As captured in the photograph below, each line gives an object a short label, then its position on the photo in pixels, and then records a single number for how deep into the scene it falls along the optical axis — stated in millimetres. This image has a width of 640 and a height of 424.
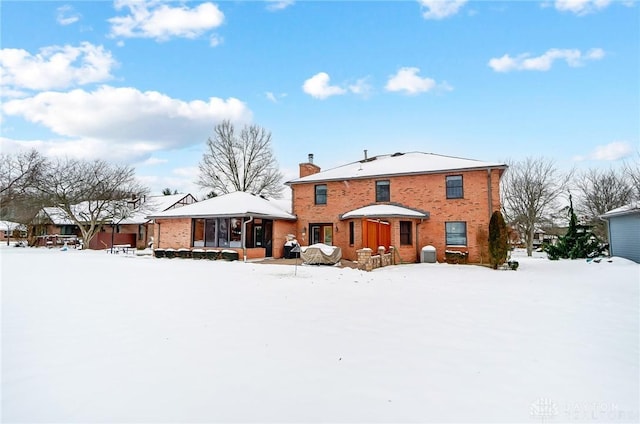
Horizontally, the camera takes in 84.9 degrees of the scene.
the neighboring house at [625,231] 17969
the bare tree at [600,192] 30656
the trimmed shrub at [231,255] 20141
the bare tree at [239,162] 36844
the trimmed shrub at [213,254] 20484
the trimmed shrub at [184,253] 21422
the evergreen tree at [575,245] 24391
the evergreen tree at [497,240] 16531
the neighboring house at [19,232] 38066
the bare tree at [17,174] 25828
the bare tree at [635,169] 21022
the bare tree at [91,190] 30109
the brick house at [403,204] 19125
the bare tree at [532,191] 33969
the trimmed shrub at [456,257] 18797
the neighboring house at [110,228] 34938
